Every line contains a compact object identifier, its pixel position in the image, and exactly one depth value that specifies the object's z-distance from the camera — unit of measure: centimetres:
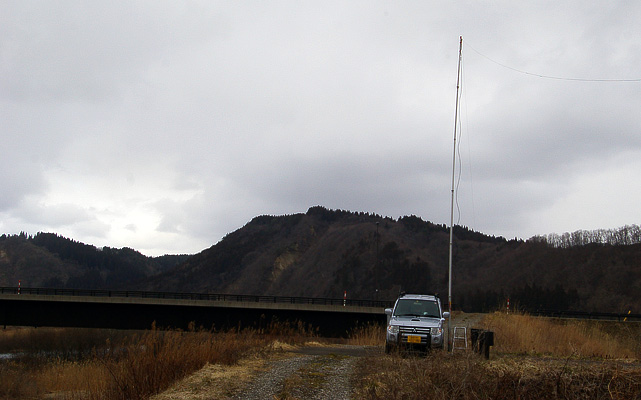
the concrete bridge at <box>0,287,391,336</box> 4497
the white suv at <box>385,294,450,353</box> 1648
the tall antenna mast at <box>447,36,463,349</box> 1945
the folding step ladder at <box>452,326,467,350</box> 1772
